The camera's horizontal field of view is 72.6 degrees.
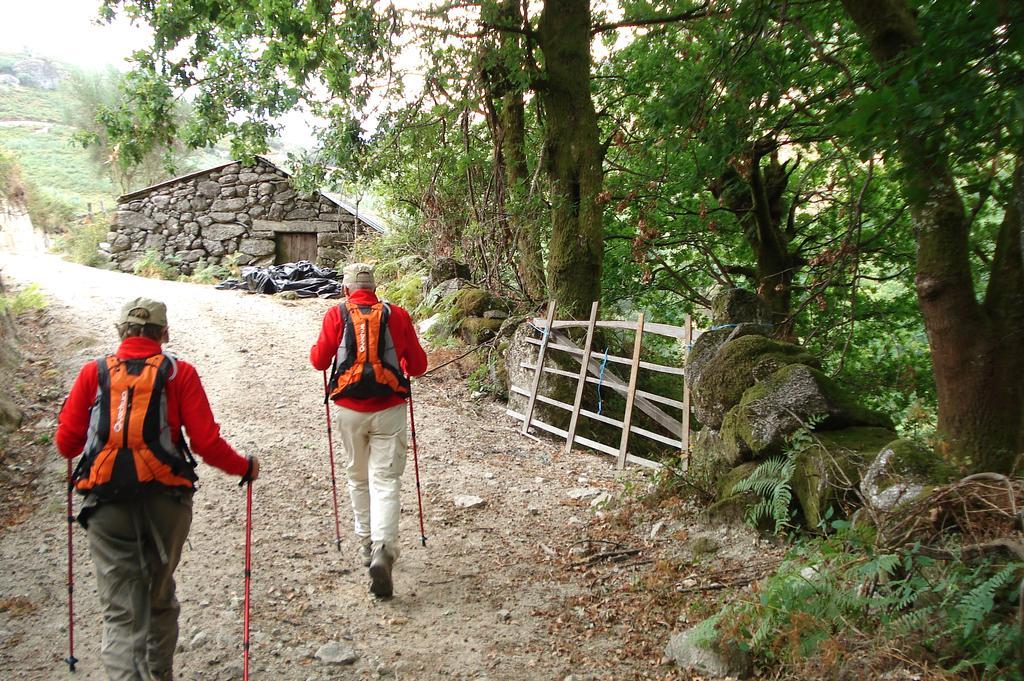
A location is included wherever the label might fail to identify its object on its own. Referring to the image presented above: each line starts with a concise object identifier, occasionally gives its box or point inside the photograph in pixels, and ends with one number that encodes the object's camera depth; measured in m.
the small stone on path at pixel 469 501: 6.47
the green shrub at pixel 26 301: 11.21
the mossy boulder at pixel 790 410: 4.69
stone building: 20.41
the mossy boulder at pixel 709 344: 5.77
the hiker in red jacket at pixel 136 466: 2.96
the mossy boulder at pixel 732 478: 4.98
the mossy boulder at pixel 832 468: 4.12
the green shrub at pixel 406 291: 14.26
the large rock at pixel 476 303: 11.91
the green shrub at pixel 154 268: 19.67
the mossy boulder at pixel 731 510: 4.96
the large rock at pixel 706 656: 3.37
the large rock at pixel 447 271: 13.29
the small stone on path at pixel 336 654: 3.86
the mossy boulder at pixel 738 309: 5.95
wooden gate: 7.07
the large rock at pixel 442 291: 12.98
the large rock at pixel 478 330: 11.33
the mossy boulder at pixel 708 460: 5.42
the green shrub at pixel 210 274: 19.55
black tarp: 17.12
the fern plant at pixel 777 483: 4.27
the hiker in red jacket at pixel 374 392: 4.53
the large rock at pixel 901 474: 3.50
